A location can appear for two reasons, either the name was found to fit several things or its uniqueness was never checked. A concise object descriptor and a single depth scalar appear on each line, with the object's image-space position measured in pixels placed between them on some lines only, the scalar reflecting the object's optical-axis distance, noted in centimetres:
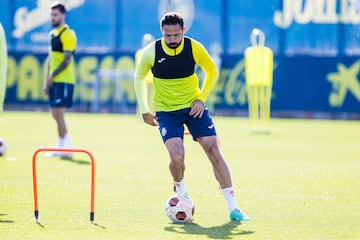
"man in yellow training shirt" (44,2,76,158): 3262
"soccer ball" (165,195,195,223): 1953
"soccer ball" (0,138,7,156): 3297
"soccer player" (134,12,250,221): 1995
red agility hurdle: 1856
